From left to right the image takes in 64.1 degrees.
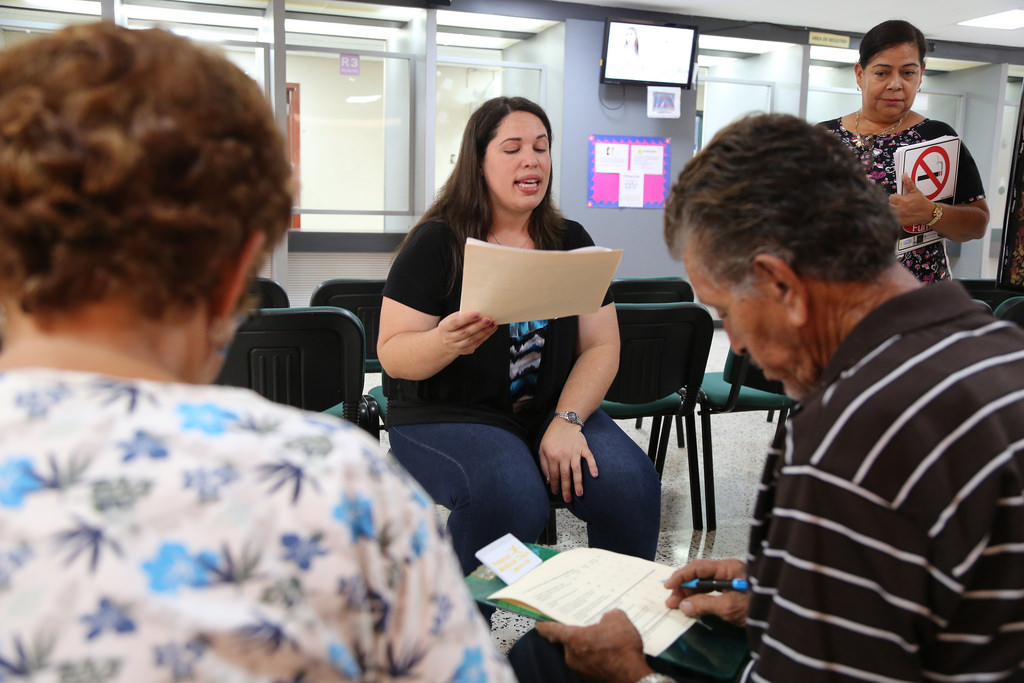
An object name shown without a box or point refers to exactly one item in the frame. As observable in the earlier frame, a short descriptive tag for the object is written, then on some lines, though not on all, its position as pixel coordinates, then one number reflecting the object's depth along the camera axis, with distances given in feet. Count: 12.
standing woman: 7.90
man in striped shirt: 2.47
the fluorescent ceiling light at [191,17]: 20.67
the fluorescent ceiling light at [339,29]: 21.67
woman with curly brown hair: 1.60
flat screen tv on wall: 22.58
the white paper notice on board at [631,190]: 23.85
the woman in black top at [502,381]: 6.02
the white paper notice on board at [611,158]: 23.50
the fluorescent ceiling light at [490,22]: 22.11
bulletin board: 23.56
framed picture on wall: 23.81
